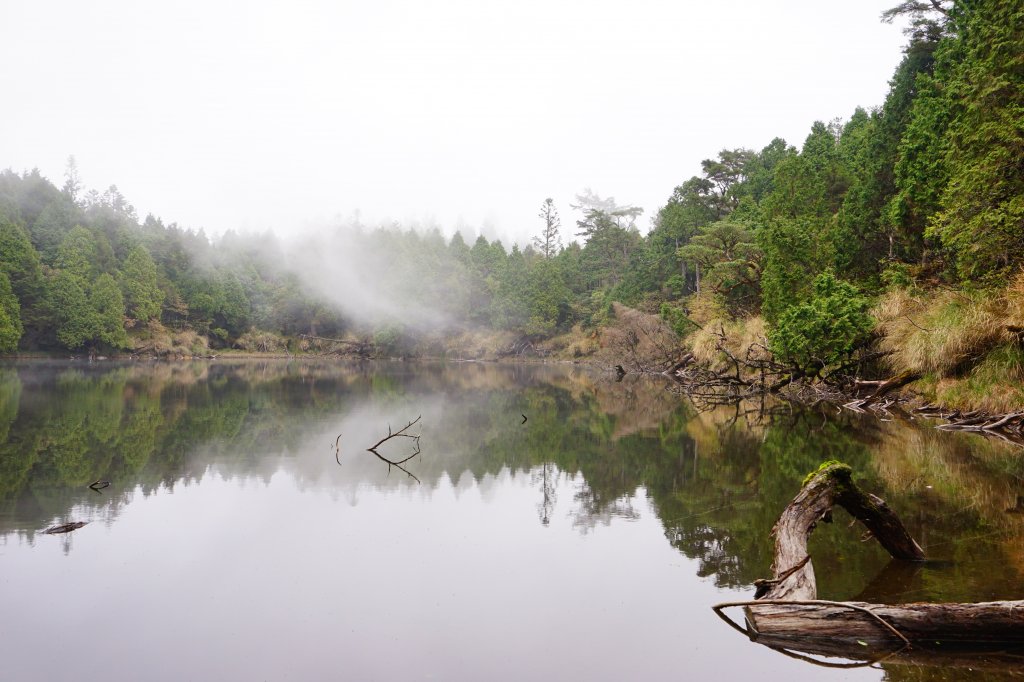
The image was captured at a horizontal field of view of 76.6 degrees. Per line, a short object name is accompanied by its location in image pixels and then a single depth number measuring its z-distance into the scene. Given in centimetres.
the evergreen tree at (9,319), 4894
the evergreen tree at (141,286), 6141
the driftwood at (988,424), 1383
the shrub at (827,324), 2047
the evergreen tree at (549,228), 9162
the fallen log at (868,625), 447
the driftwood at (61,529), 760
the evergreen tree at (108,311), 5682
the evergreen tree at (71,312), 5553
